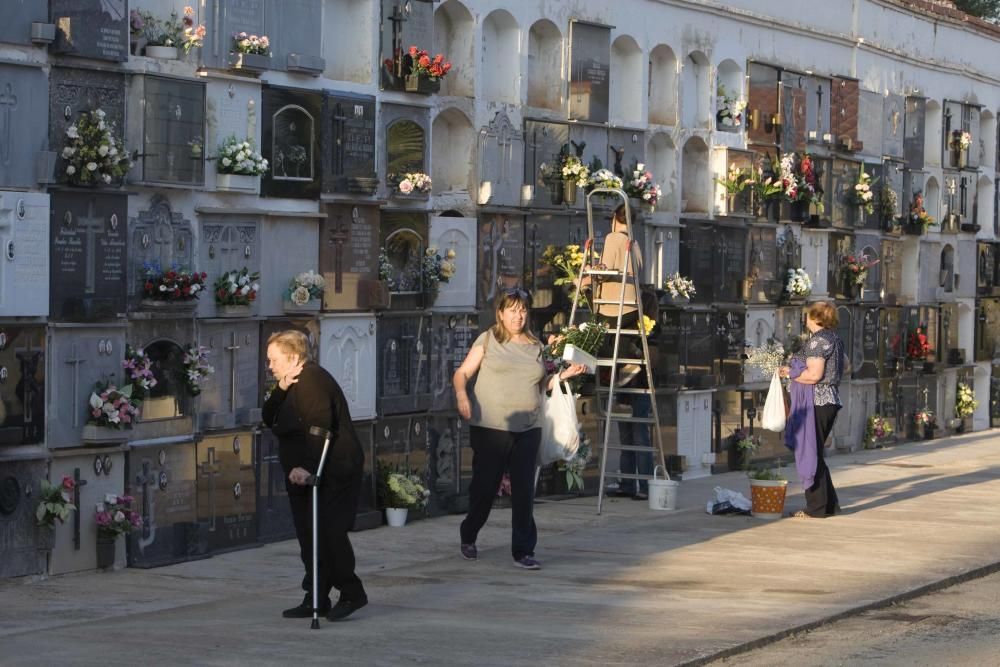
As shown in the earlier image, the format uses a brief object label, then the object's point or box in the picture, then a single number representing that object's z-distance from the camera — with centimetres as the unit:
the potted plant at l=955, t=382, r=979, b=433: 2372
